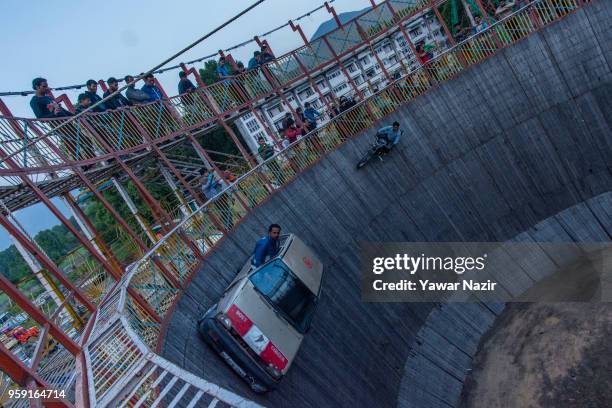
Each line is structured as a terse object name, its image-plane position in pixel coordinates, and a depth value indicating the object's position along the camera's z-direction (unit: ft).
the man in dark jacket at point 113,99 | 42.39
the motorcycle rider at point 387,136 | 52.11
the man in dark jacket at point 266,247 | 31.31
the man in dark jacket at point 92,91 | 39.91
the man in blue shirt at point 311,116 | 57.71
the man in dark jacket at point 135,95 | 43.73
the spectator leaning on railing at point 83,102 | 37.86
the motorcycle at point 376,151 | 52.08
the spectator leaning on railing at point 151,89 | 47.06
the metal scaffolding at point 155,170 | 17.08
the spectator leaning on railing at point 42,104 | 35.12
